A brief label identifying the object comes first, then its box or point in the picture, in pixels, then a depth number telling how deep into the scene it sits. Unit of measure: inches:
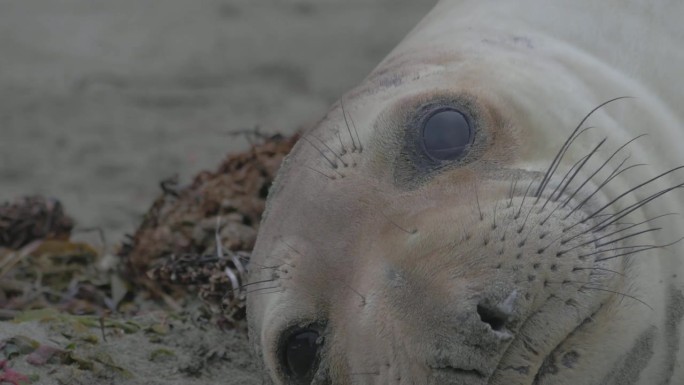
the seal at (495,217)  209.8
